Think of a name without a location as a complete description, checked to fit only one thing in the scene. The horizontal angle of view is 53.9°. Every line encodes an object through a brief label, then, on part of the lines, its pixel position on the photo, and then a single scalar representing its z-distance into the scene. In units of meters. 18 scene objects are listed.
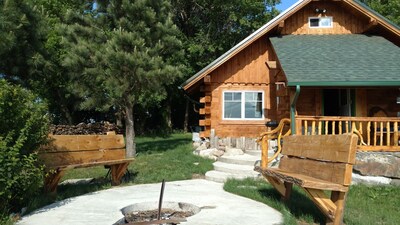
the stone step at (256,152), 12.94
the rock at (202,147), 15.27
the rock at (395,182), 9.31
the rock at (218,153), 13.95
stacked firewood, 21.72
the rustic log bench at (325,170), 4.81
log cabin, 14.39
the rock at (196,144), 16.02
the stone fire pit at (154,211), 6.21
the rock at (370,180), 9.34
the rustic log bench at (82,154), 7.20
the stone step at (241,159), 11.48
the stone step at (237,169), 10.40
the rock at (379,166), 9.46
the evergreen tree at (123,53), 13.81
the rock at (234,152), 13.20
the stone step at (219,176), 9.87
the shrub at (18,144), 5.35
